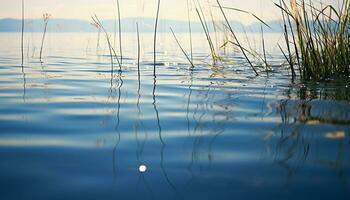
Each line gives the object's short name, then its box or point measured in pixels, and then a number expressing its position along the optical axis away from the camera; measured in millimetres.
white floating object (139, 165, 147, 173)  1443
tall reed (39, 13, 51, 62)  6680
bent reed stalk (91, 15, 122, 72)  5056
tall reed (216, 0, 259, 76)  3893
